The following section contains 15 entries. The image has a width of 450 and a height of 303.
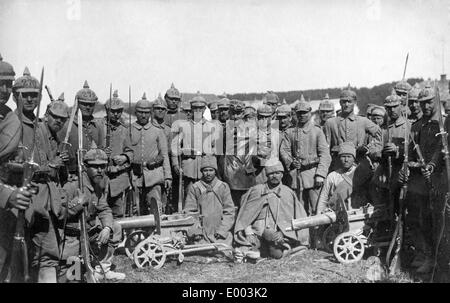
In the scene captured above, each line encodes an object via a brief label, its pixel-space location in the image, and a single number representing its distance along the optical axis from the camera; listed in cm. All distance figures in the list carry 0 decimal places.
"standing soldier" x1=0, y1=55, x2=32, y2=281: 590
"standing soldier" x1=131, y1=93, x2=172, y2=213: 948
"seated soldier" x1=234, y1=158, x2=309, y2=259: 846
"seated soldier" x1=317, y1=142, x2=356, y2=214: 898
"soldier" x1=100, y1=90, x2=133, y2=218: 909
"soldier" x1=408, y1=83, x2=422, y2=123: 943
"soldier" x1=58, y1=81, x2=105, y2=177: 802
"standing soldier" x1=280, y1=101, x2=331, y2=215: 956
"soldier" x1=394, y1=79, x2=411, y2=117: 1052
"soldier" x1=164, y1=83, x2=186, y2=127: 1133
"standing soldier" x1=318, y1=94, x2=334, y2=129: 1113
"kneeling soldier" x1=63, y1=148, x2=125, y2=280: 704
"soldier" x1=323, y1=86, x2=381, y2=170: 983
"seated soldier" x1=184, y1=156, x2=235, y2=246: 864
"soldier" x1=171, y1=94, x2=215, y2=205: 979
